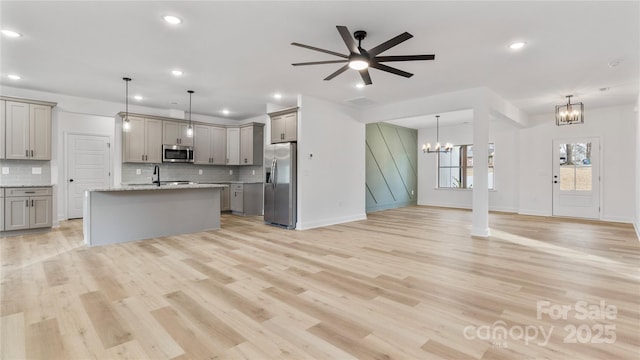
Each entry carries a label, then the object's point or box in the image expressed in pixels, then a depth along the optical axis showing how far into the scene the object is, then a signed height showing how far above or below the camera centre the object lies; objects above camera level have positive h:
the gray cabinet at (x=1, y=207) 5.28 -0.53
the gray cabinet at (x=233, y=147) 8.78 +0.85
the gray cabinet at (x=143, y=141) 7.03 +0.83
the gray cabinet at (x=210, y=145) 8.16 +0.87
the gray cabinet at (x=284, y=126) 6.45 +1.11
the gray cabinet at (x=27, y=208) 5.35 -0.57
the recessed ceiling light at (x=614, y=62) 4.26 +1.63
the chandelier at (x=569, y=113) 6.05 +1.28
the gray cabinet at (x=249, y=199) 8.27 -0.60
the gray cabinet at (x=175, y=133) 7.54 +1.08
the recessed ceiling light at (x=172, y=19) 3.19 +1.65
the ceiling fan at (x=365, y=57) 2.90 +1.28
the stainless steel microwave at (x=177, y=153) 7.52 +0.59
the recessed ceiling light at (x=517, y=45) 3.72 +1.63
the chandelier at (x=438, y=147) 9.28 +0.95
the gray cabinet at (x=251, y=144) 8.47 +0.92
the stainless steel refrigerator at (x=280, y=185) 6.36 -0.17
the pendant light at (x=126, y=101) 5.39 +1.68
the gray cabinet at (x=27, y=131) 5.60 +0.86
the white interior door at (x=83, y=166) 7.05 +0.24
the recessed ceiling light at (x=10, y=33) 3.53 +1.67
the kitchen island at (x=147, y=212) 4.87 -0.62
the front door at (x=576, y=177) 7.53 +0.01
